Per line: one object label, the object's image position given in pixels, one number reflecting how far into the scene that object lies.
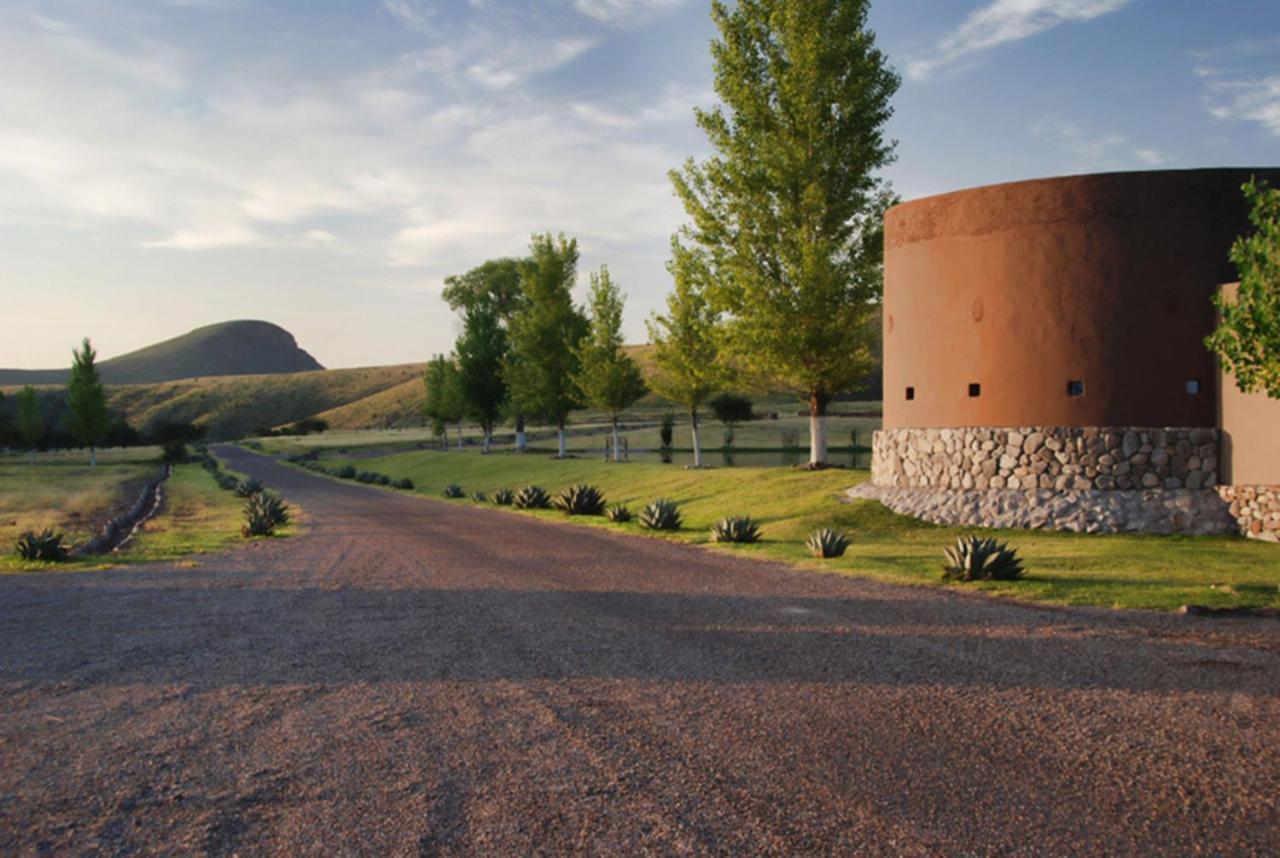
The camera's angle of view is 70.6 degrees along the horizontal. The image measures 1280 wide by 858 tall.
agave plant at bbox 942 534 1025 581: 12.68
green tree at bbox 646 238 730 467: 37.56
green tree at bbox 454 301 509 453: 63.34
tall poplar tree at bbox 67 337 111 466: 67.56
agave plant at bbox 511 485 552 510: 30.22
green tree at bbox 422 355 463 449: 65.69
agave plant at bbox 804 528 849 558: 15.50
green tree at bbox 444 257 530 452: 85.06
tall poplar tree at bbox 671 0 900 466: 28.08
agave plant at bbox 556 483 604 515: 27.06
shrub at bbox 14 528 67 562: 16.09
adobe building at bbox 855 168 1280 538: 18.42
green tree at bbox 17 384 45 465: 82.06
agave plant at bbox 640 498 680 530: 21.48
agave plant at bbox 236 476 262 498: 36.19
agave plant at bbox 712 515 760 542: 18.20
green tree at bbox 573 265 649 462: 46.50
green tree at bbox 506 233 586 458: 52.72
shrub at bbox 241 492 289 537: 21.08
